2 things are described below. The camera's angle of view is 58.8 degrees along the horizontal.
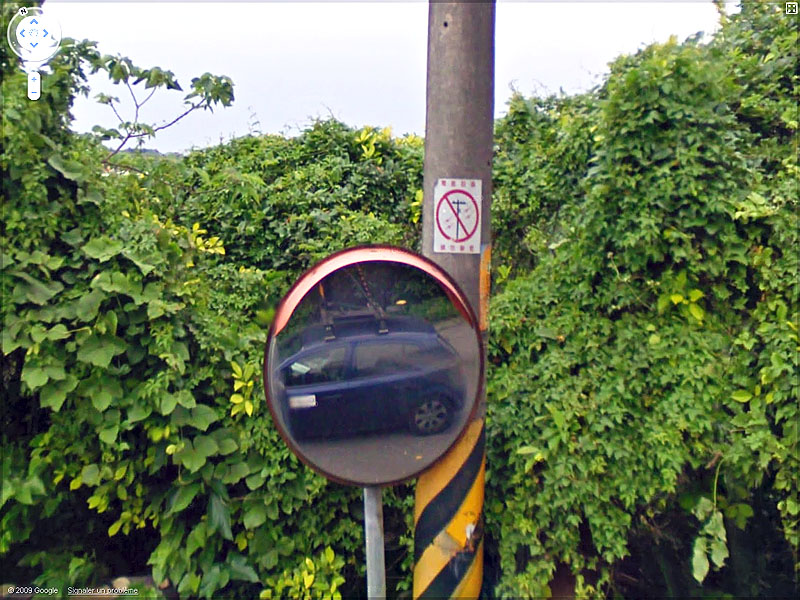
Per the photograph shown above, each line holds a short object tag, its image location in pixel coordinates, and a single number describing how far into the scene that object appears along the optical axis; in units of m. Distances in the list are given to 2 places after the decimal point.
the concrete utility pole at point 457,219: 2.49
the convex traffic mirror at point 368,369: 2.15
